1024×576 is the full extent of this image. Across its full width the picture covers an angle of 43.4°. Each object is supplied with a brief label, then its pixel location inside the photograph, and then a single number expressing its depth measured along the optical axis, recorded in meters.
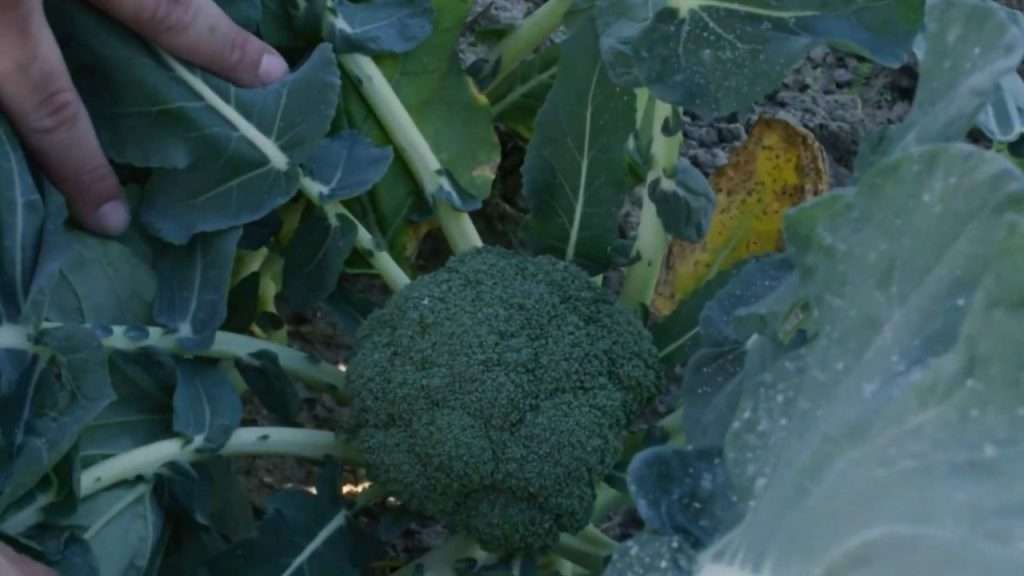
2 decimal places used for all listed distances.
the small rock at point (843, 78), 1.45
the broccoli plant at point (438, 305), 0.76
